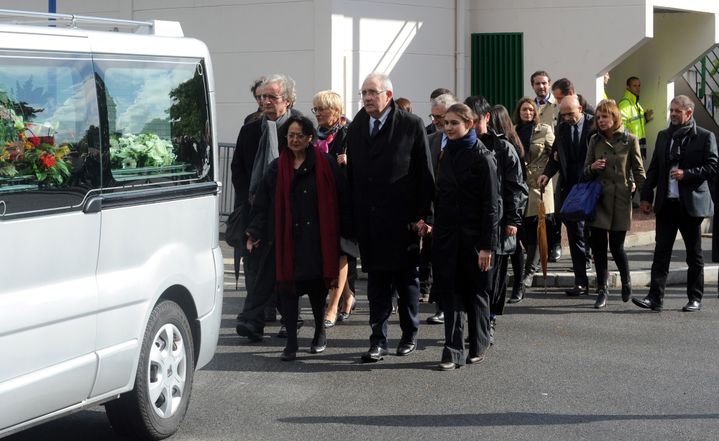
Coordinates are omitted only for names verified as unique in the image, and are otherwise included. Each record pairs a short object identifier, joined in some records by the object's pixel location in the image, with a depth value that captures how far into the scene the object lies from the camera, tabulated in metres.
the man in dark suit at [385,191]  9.44
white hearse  5.75
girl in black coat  9.03
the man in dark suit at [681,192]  11.73
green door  20.14
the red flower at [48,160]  5.93
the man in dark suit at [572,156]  12.69
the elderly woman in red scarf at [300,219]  9.35
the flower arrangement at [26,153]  5.72
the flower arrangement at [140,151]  6.54
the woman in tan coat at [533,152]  13.03
